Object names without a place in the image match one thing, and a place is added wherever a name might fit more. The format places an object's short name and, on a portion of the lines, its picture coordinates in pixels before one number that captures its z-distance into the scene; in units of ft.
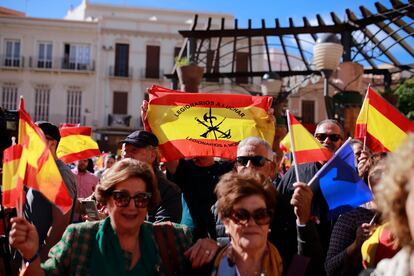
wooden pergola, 26.17
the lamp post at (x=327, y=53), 24.72
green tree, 85.86
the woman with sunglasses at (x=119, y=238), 9.01
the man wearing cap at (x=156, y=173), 12.66
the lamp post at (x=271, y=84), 33.78
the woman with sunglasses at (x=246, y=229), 8.55
